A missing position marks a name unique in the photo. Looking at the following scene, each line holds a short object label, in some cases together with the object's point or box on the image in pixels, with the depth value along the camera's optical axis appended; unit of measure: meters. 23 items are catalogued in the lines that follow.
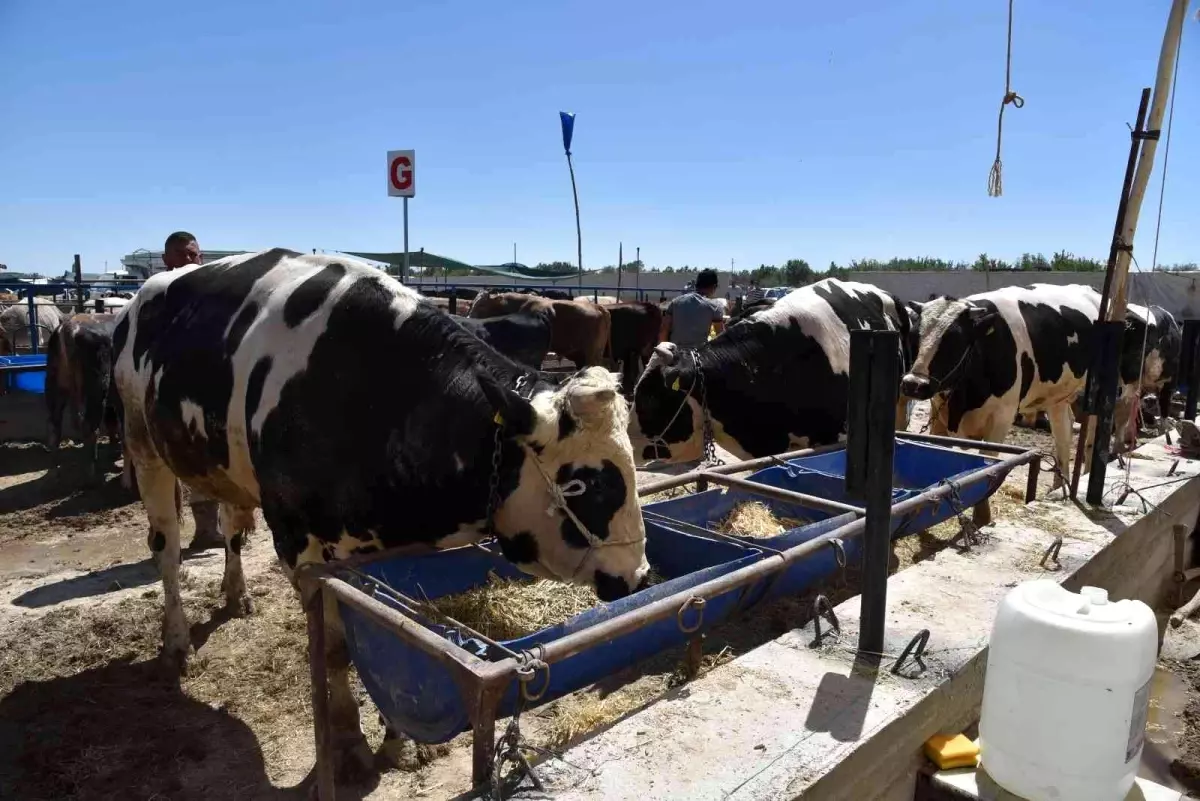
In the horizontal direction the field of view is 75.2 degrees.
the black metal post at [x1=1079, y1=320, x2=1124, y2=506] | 4.50
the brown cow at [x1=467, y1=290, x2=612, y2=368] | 12.30
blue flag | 12.23
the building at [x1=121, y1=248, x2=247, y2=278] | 26.56
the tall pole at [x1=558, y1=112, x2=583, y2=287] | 12.23
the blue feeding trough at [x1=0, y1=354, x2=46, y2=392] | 8.30
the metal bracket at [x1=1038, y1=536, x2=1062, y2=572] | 3.68
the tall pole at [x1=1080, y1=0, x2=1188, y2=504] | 4.24
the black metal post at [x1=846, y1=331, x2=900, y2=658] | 2.42
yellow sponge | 2.50
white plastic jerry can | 2.13
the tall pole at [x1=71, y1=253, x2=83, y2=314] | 10.25
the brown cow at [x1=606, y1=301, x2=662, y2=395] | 13.42
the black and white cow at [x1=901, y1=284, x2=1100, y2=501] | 6.03
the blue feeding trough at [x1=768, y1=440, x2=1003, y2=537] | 3.95
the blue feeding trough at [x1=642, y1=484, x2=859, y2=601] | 3.20
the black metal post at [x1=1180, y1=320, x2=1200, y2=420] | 8.48
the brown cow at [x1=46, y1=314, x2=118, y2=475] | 7.51
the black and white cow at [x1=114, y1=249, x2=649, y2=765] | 2.85
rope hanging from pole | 4.95
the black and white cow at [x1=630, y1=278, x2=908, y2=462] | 5.66
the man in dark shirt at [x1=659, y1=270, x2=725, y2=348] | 8.93
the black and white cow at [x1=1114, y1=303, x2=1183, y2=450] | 6.95
